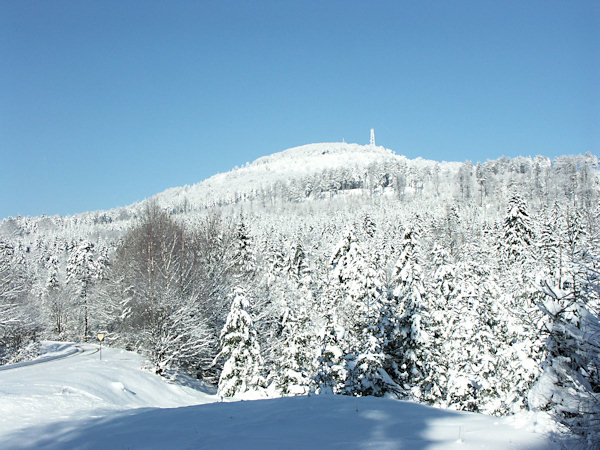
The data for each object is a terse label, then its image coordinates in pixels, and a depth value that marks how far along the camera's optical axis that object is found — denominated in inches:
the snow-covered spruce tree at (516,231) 1861.5
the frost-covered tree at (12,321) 1146.0
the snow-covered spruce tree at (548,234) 1572.3
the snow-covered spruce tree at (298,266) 2050.9
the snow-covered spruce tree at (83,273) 1973.4
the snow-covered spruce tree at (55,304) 2314.2
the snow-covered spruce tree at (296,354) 642.2
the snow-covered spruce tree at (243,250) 1576.0
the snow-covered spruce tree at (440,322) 728.3
